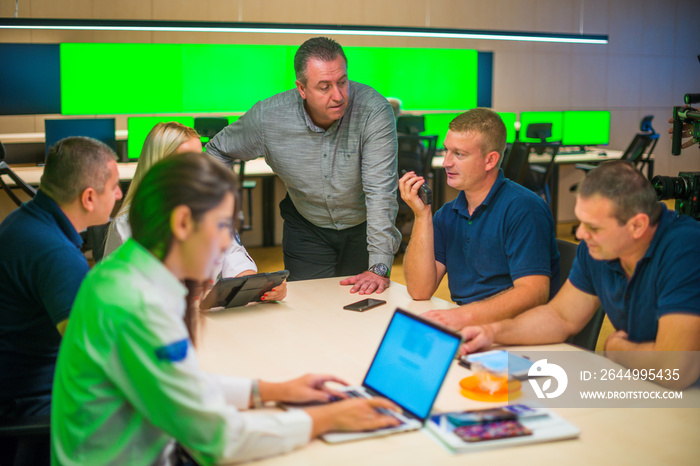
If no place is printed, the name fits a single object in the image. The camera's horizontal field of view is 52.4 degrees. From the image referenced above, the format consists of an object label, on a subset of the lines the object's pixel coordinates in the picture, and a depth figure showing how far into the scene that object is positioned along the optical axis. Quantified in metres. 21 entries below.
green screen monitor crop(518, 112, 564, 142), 8.09
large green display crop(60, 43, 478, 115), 6.89
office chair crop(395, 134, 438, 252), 5.79
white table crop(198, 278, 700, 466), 1.32
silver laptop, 1.41
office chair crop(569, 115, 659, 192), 6.48
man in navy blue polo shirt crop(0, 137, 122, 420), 1.72
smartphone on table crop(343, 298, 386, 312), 2.28
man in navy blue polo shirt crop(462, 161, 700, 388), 1.63
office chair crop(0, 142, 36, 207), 4.60
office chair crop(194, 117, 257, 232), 5.94
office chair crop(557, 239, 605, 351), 2.16
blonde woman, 2.34
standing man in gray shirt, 2.70
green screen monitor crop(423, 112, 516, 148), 7.44
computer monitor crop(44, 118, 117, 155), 5.52
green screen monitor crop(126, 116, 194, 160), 6.08
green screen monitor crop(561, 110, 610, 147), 8.20
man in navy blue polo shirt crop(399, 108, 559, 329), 2.30
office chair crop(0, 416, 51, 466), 1.55
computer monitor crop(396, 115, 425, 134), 6.63
